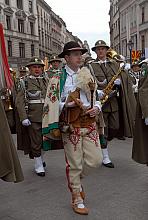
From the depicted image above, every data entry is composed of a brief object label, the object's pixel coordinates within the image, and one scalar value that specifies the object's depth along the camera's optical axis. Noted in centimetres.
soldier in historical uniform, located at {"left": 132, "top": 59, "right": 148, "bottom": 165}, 393
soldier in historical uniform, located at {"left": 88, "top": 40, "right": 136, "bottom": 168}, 530
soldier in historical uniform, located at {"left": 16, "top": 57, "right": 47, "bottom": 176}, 518
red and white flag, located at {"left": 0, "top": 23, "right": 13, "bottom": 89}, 369
